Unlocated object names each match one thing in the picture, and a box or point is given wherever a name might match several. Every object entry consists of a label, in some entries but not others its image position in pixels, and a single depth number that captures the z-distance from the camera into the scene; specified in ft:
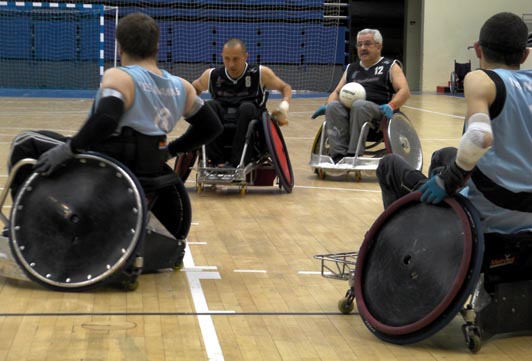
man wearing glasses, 29.76
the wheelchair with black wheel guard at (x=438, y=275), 12.00
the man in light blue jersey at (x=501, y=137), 12.53
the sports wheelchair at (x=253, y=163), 25.67
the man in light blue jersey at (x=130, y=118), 14.93
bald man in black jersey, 26.71
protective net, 79.00
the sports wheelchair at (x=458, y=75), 88.38
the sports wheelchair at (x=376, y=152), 28.91
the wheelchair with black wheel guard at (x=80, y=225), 14.67
